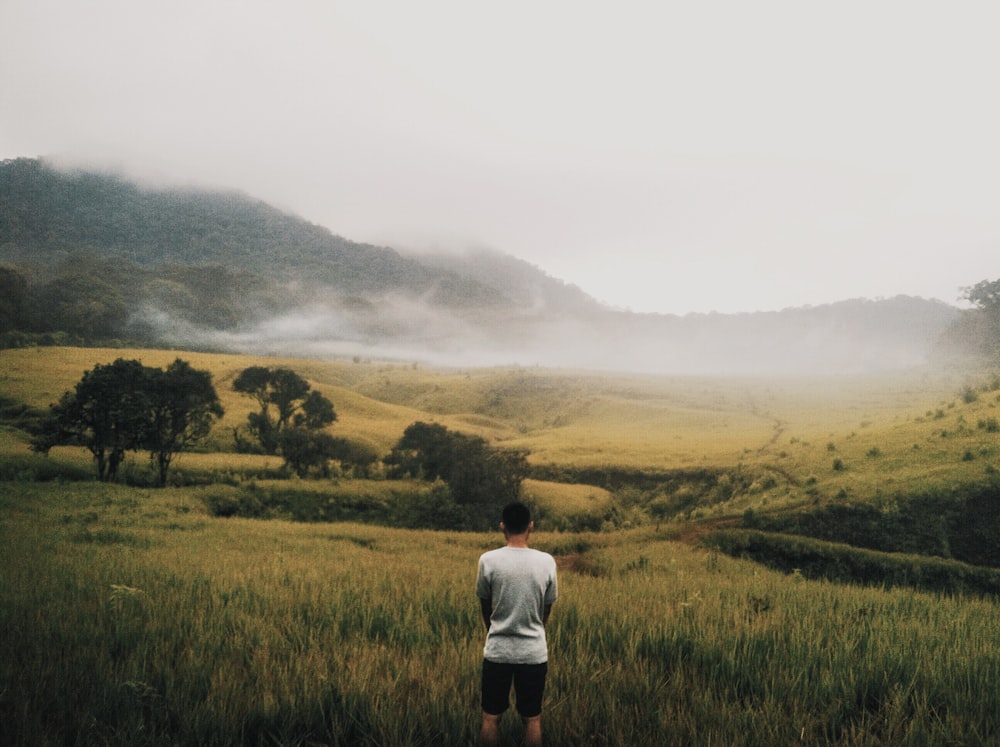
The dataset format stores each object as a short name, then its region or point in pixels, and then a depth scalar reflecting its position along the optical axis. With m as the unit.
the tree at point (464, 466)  33.09
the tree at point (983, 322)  48.59
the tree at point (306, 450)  34.69
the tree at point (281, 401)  41.00
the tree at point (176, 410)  31.31
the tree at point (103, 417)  29.08
